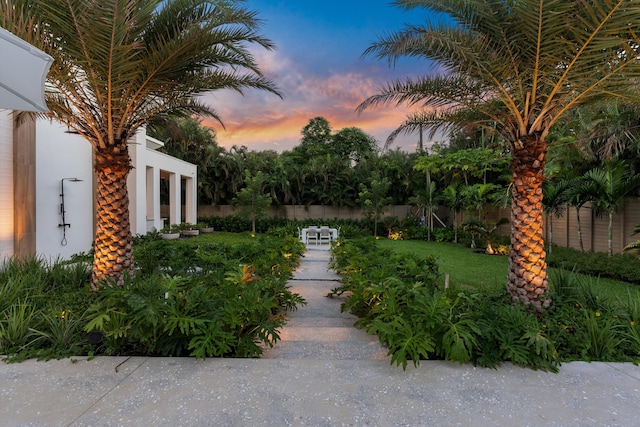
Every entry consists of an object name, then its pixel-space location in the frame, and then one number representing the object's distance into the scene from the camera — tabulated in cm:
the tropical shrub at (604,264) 780
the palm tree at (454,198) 1667
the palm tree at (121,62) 414
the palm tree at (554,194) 1015
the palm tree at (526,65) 404
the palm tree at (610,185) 863
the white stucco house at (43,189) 708
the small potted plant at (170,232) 1457
